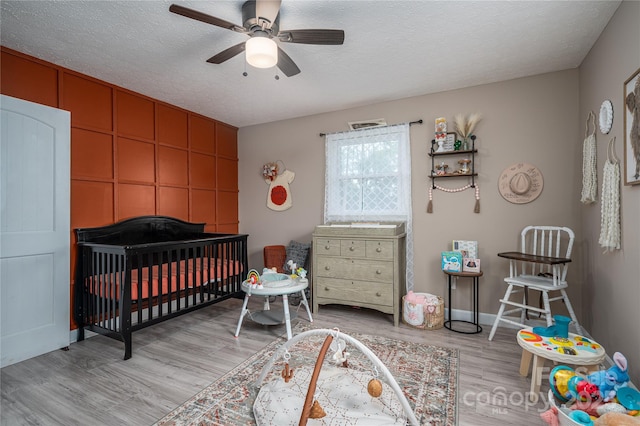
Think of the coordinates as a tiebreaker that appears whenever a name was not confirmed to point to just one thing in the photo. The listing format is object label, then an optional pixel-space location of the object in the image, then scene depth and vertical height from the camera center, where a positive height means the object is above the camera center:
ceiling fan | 1.69 +1.13
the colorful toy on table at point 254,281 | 2.72 -0.63
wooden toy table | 1.65 -0.79
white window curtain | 3.47 +0.43
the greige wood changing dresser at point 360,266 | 3.07 -0.57
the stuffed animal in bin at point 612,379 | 1.38 -0.78
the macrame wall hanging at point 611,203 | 1.95 +0.06
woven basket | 2.90 -1.01
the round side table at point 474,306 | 2.84 -0.95
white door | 2.28 -0.13
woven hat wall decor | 2.91 +0.28
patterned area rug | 1.68 -1.13
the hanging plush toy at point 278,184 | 4.26 +0.41
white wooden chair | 2.39 -0.52
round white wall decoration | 2.09 +0.68
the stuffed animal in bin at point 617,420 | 1.16 -0.81
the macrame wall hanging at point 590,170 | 2.39 +0.34
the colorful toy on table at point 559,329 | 1.87 -0.73
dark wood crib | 2.44 -0.58
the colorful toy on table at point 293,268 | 3.03 -0.57
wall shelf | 3.12 +0.59
